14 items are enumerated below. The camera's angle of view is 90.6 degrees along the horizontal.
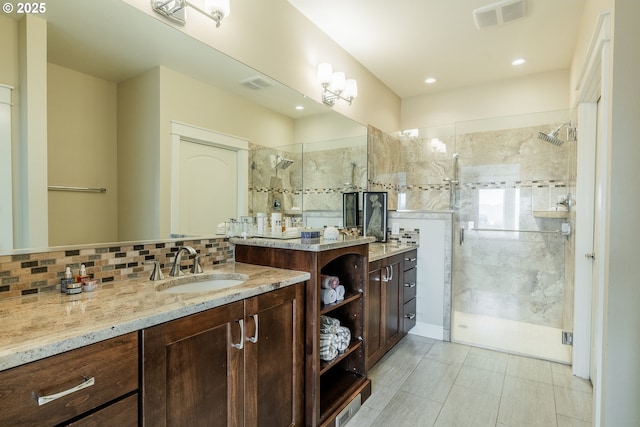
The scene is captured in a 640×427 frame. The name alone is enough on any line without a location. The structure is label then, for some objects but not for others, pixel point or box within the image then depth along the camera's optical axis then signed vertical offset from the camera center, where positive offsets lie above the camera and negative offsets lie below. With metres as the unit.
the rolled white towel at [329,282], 1.88 -0.44
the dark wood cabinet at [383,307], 2.33 -0.78
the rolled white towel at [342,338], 1.90 -0.79
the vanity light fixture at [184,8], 1.52 +1.00
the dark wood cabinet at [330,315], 1.60 -0.68
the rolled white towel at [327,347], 1.80 -0.79
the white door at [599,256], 1.46 -0.23
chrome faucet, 1.49 -0.27
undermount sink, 1.44 -0.36
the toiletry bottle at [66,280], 1.17 -0.28
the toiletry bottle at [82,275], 1.21 -0.27
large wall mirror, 1.15 +0.41
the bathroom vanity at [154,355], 0.75 -0.44
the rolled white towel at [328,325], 1.86 -0.70
